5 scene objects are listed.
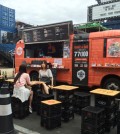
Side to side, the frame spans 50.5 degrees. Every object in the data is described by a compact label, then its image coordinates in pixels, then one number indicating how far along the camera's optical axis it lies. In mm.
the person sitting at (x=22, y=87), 3572
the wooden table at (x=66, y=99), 3380
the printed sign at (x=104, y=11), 20916
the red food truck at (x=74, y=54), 4993
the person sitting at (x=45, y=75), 4687
